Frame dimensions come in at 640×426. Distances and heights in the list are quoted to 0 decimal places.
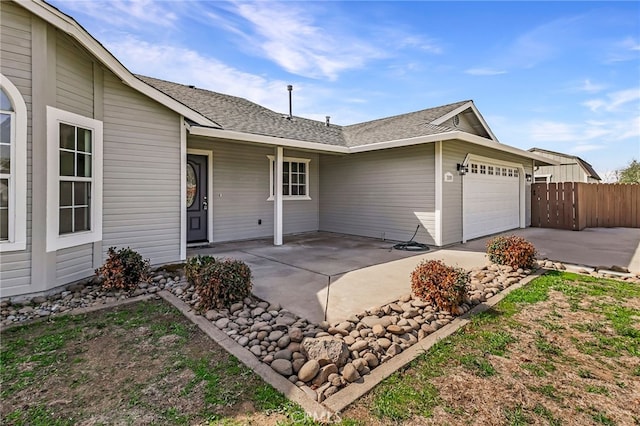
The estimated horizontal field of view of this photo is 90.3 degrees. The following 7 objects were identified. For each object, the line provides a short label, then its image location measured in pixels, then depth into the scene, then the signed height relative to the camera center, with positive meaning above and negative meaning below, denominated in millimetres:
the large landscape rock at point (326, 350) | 2764 -1240
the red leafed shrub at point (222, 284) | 4039 -943
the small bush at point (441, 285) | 3904 -938
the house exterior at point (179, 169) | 4254 +983
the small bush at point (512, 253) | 5914 -779
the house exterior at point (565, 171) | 22391 +3044
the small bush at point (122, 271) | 4691 -904
